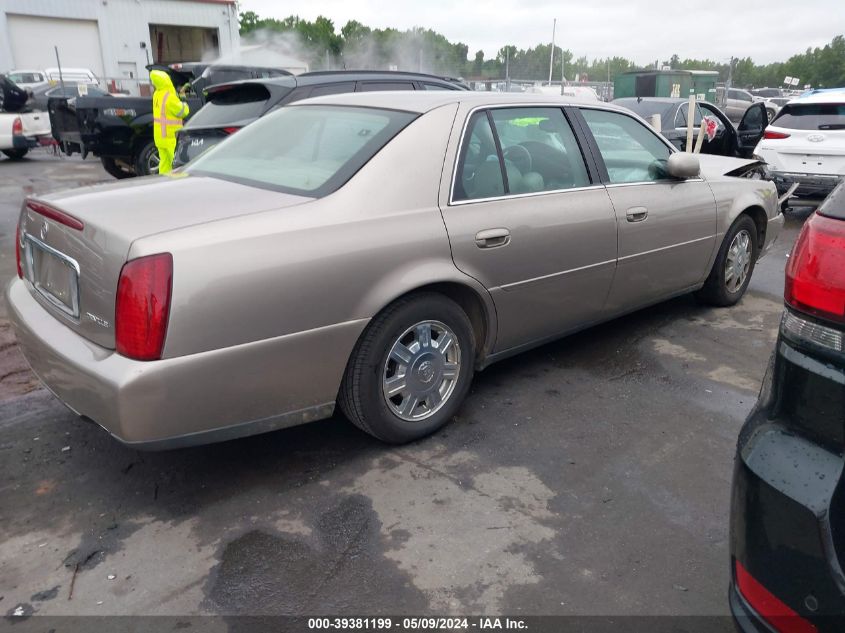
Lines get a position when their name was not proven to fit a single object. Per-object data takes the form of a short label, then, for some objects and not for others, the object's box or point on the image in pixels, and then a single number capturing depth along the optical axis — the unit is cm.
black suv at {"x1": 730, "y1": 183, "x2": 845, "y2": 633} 157
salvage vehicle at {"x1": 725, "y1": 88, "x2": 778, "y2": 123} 2442
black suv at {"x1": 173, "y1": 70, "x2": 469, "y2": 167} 661
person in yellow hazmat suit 859
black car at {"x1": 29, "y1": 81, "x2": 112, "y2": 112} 1832
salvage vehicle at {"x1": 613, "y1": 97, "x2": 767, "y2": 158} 1018
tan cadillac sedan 256
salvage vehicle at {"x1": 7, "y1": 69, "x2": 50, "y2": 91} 2466
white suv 912
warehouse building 2980
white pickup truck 1450
